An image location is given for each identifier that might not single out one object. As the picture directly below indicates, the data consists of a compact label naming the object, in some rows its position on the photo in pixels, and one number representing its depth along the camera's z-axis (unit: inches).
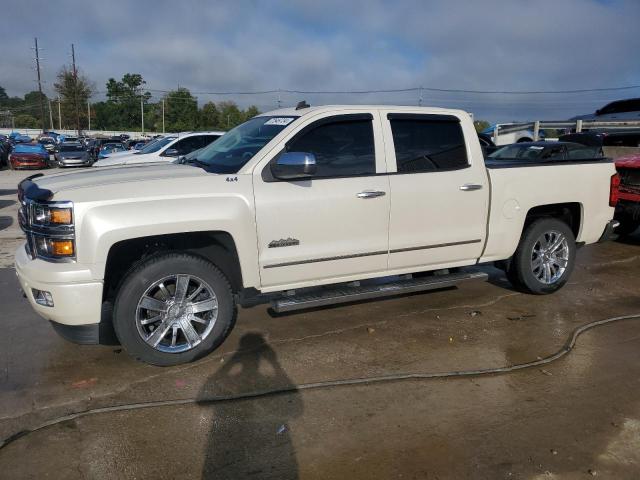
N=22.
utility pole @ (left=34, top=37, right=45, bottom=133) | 2656.3
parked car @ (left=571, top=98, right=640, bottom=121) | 594.7
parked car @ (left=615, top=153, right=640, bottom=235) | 335.9
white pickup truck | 150.9
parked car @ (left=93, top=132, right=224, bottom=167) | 516.4
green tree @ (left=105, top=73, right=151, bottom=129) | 3811.5
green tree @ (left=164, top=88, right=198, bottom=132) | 3289.9
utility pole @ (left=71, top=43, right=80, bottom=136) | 2706.2
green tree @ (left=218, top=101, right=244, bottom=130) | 3161.9
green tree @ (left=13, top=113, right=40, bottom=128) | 4241.1
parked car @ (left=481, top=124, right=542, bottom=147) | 765.3
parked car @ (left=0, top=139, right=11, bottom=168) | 1186.6
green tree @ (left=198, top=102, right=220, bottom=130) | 3230.8
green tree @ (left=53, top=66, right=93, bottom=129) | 2903.5
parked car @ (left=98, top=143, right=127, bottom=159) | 1207.2
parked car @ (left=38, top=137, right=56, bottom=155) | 1752.3
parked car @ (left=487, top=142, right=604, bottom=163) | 321.1
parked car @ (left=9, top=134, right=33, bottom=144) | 2082.1
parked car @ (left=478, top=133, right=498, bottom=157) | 407.2
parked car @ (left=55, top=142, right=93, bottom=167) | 1106.7
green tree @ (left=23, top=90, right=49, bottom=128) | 4655.3
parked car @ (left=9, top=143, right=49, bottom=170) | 1097.4
